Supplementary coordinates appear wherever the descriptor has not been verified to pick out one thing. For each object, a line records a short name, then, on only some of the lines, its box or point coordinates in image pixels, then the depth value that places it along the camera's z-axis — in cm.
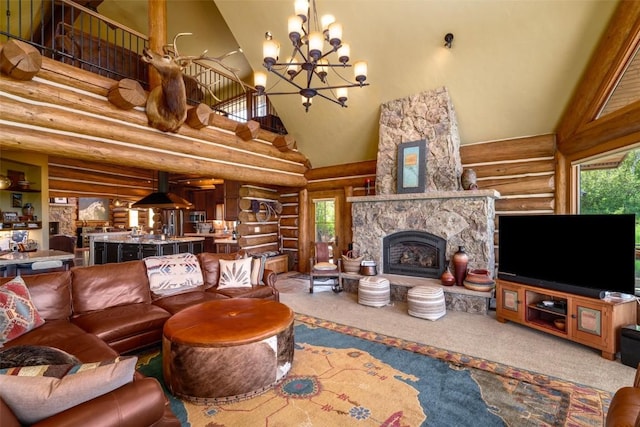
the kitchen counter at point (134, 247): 645
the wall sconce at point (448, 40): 438
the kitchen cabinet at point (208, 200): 998
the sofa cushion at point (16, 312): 239
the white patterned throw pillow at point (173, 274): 371
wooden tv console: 310
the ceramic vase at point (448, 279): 475
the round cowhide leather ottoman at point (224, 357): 234
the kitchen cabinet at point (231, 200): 723
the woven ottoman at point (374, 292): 490
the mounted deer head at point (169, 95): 373
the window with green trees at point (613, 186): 358
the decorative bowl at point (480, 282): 450
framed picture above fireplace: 534
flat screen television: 318
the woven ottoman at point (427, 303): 427
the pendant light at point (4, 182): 497
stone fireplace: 489
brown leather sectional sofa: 131
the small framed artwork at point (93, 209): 1251
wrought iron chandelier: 276
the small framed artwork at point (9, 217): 562
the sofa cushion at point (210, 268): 426
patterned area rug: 218
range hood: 719
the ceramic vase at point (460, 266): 480
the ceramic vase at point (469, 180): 508
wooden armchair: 582
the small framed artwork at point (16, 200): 595
